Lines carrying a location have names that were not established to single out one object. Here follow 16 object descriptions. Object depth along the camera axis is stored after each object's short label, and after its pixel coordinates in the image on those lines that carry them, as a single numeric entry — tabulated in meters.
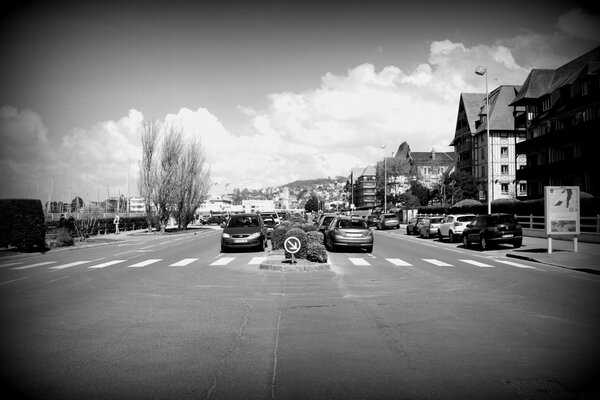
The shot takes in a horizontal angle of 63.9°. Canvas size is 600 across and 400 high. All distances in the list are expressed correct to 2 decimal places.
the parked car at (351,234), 22.53
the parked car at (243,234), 22.48
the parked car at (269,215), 45.08
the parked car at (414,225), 41.46
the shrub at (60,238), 28.60
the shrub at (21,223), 23.17
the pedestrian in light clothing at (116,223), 45.69
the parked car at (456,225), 31.20
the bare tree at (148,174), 50.81
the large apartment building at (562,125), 42.31
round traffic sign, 15.61
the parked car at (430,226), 36.38
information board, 20.00
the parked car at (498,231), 23.55
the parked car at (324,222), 29.35
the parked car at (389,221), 53.69
